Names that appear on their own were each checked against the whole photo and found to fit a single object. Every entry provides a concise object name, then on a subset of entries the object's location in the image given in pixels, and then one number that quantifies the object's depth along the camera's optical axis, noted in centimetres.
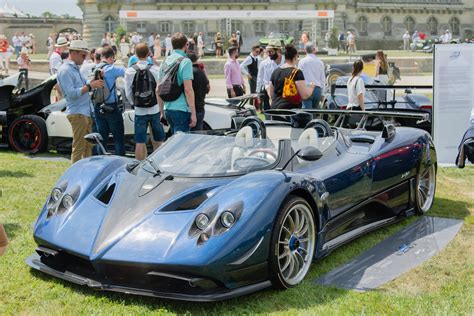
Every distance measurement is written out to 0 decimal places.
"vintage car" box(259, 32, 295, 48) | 2936
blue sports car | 459
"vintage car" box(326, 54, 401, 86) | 1833
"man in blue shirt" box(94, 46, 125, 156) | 897
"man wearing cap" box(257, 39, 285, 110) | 1071
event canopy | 3906
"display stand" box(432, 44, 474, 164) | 1008
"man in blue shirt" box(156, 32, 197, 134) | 823
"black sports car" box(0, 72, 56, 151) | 1151
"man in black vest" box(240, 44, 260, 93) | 1734
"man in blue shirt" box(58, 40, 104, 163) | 857
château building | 6544
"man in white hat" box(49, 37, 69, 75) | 1643
